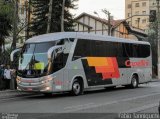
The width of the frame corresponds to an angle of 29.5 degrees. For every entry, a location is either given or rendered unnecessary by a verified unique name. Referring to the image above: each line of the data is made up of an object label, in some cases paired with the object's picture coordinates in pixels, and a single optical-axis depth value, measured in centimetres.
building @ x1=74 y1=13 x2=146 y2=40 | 5129
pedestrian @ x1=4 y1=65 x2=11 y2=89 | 1747
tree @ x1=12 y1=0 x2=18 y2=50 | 2054
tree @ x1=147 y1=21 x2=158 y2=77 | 3695
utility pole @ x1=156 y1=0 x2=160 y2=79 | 3342
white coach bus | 1498
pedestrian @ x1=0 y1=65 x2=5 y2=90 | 1743
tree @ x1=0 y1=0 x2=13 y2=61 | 2472
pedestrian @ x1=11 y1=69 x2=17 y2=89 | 1758
